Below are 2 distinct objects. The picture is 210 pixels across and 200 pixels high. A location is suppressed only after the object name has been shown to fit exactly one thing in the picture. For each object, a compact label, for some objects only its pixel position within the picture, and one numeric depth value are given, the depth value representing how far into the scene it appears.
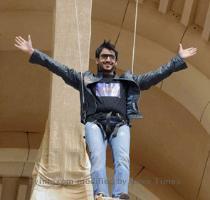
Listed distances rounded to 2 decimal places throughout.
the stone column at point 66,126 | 9.01
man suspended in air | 7.28
